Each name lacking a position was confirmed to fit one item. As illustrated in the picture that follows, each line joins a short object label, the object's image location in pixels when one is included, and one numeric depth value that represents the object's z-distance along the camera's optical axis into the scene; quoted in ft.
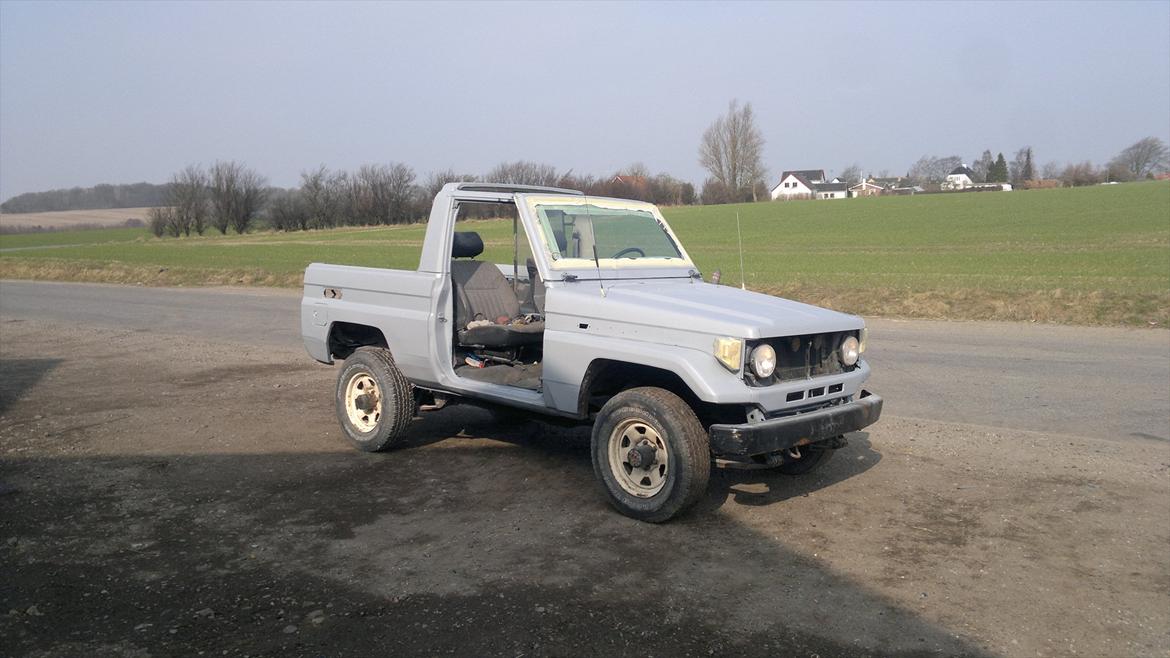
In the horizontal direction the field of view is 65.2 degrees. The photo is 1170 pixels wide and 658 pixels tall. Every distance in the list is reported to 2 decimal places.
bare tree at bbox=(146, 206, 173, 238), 287.28
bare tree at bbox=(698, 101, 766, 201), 236.02
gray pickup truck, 17.06
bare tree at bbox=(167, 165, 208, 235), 296.51
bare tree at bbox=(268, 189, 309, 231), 230.48
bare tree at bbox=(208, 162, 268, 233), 305.94
